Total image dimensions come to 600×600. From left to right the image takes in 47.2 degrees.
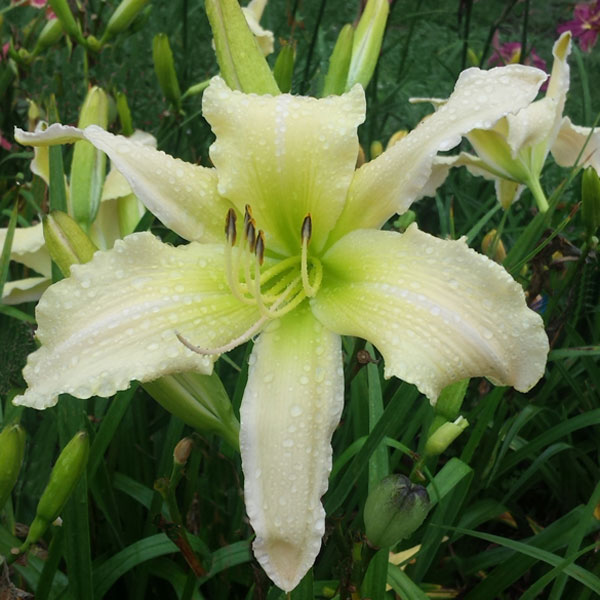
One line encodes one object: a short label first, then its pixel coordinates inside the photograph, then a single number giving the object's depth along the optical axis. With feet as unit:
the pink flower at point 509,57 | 1.95
